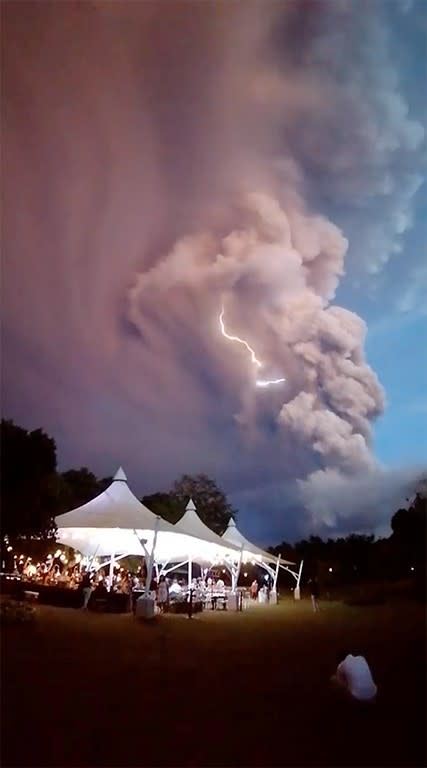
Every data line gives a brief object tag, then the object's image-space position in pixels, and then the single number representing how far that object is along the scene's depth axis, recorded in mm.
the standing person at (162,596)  11711
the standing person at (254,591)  18117
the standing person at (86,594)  10523
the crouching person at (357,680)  4629
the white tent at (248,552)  16700
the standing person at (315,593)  12972
